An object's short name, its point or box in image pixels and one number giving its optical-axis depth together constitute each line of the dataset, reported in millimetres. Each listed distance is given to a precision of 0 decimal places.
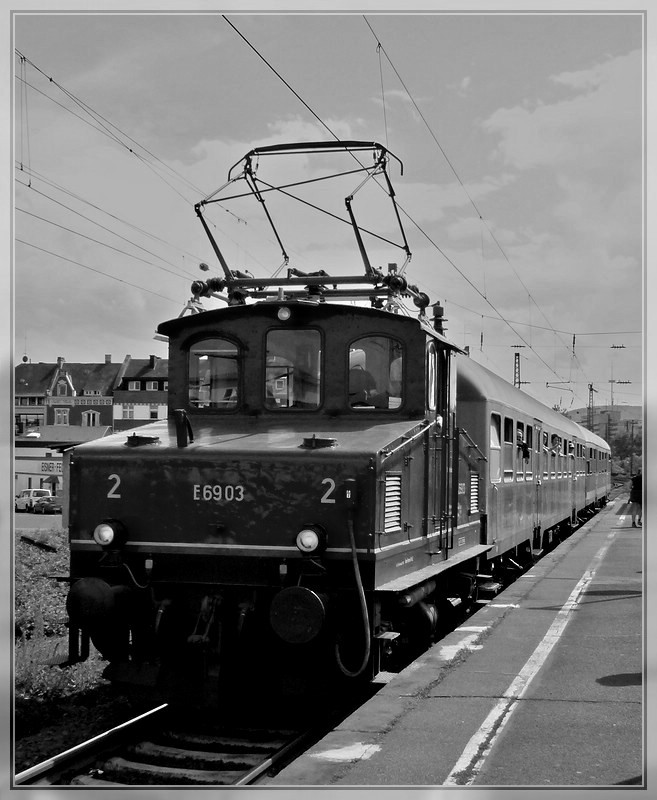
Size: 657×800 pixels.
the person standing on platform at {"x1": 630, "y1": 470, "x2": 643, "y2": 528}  20016
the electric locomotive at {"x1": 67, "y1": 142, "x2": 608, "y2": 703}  7582
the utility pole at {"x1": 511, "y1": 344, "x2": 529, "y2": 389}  36222
